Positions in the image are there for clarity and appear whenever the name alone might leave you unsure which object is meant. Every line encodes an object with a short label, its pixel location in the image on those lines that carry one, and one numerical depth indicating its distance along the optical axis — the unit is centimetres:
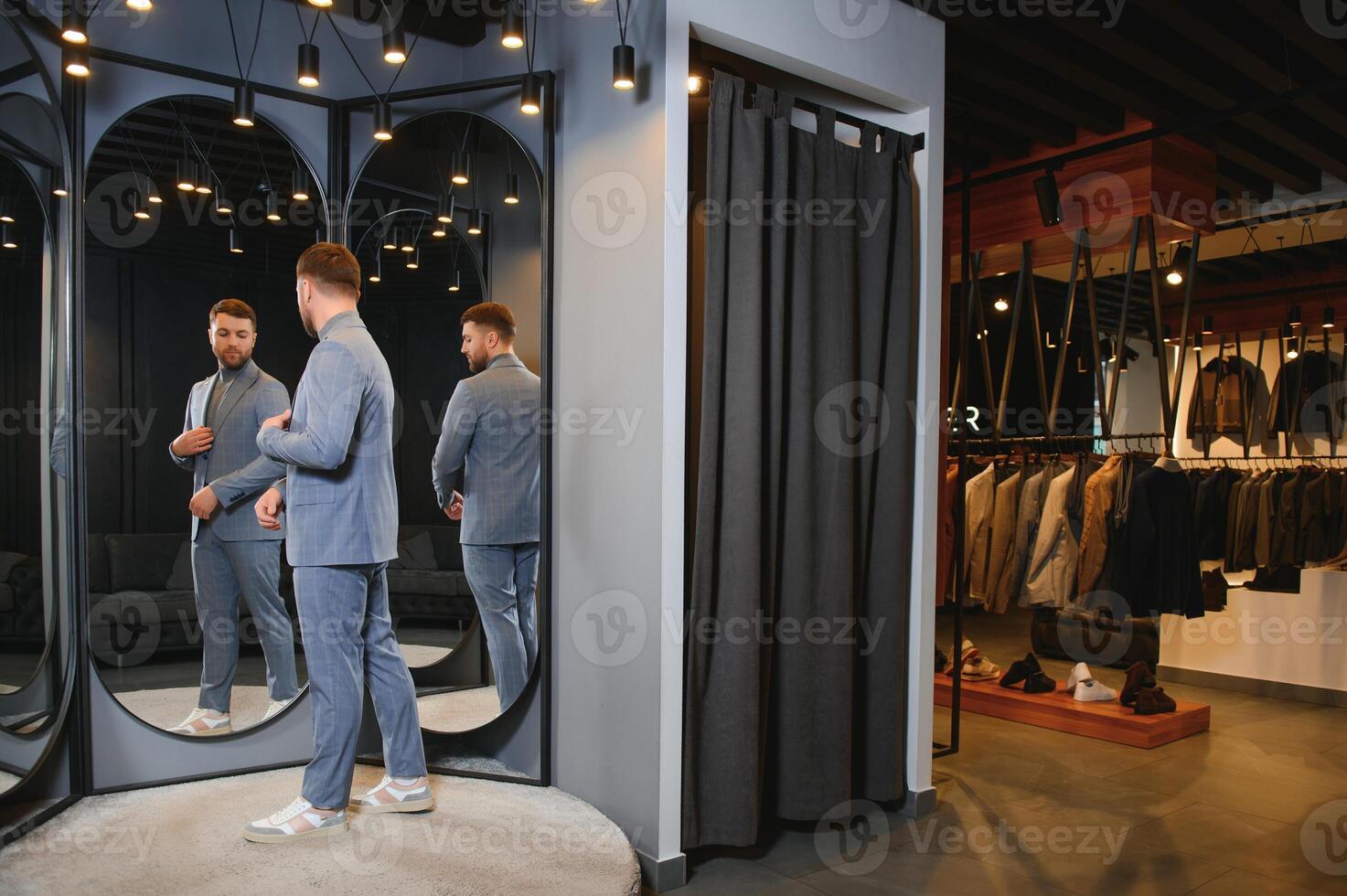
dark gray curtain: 293
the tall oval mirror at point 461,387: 321
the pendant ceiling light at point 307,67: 279
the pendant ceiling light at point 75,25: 252
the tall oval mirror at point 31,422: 277
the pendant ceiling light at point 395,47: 270
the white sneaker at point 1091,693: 505
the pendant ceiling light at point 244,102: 301
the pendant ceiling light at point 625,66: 268
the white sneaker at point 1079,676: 511
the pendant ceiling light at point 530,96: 304
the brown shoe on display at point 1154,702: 479
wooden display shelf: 468
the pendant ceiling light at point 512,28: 269
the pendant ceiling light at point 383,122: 319
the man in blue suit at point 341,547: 267
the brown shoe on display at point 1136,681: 496
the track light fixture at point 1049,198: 467
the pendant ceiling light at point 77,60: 266
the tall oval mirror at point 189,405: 298
